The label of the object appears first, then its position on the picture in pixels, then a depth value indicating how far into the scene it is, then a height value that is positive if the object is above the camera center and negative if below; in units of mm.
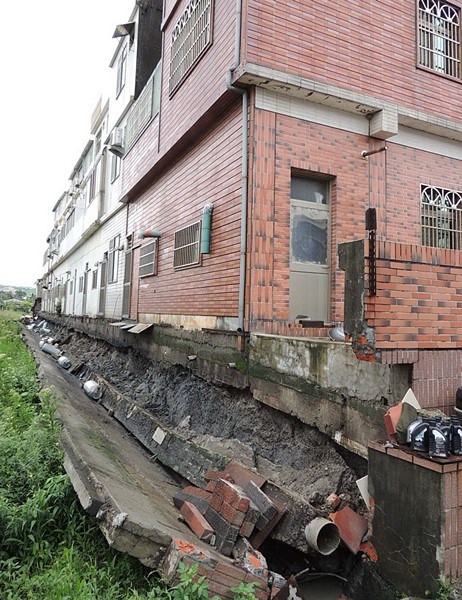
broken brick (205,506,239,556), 3382 -1730
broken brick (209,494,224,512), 3727 -1600
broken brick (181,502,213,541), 3500 -1723
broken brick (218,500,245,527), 3498 -1600
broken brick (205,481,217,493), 4191 -1632
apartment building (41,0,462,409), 6043 +3048
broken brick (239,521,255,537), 3508 -1702
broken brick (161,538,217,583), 2814 -1603
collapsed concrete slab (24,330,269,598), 2879 -1547
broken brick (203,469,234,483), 4309 -1575
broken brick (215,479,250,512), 3533 -1479
